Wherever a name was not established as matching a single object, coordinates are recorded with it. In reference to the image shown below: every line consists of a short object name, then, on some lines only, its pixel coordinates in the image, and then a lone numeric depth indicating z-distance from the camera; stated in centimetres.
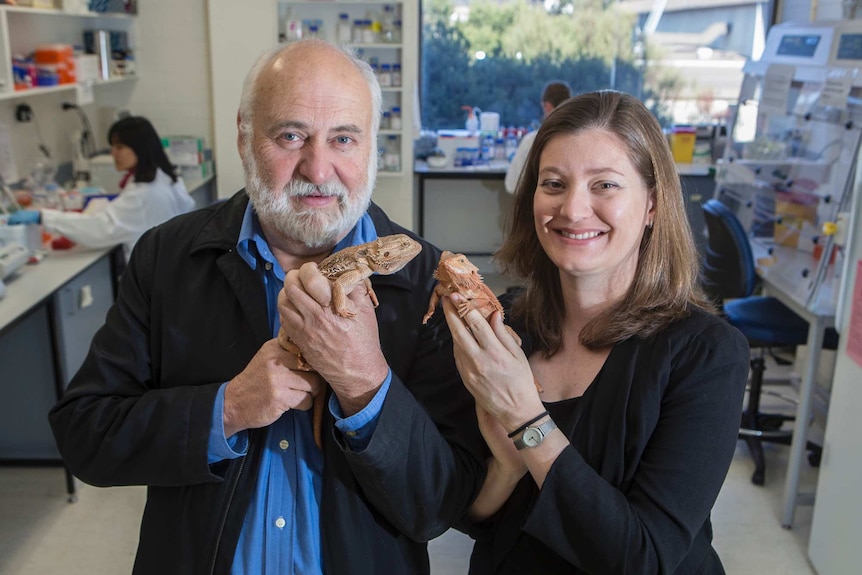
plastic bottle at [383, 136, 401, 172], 664
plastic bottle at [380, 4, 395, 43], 637
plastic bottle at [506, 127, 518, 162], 736
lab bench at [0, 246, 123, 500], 354
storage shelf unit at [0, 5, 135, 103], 400
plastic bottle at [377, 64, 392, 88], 646
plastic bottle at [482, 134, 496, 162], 719
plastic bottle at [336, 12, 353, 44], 638
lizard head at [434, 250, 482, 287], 139
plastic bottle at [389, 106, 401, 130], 658
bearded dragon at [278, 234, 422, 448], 132
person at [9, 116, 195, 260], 397
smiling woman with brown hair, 136
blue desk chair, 374
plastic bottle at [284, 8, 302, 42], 629
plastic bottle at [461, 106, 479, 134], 743
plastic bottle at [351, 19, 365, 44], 639
